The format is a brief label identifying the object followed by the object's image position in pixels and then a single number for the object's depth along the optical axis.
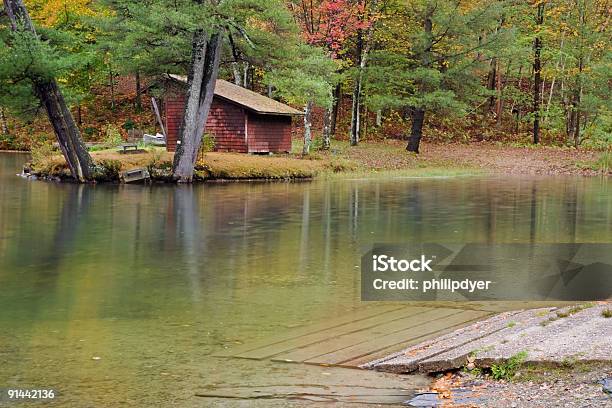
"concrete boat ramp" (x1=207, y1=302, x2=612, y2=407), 7.19
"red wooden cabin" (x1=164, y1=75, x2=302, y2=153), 41.62
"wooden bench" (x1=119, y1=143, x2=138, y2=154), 36.93
